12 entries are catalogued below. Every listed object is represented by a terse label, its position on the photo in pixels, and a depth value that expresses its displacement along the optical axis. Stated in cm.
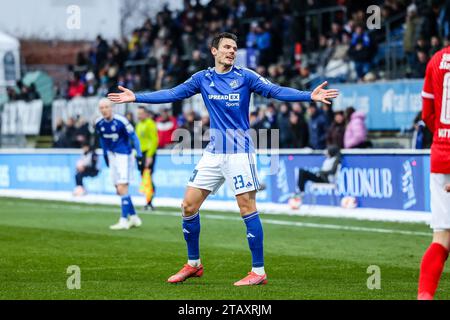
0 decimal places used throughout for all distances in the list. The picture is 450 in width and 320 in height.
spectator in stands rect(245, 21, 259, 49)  3019
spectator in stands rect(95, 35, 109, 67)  3831
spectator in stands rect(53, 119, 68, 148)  3058
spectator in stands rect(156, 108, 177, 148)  2697
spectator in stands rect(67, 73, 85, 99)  3616
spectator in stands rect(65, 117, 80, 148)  3030
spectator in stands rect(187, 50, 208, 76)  3078
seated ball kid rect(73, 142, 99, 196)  2736
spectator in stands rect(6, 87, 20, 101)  3919
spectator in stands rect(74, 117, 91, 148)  2967
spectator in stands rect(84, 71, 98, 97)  3532
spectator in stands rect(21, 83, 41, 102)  3803
